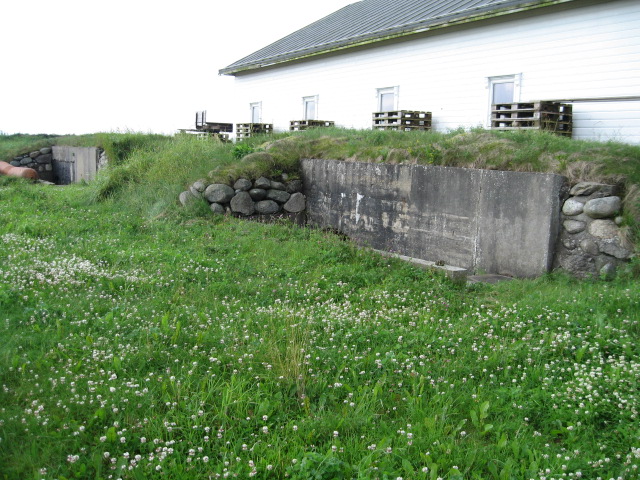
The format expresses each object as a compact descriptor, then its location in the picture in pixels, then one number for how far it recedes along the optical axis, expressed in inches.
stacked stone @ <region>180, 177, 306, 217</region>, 470.9
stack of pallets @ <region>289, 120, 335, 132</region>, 782.1
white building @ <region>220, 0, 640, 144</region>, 462.6
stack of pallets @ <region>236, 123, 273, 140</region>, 903.1
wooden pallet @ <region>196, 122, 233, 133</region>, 994.1
